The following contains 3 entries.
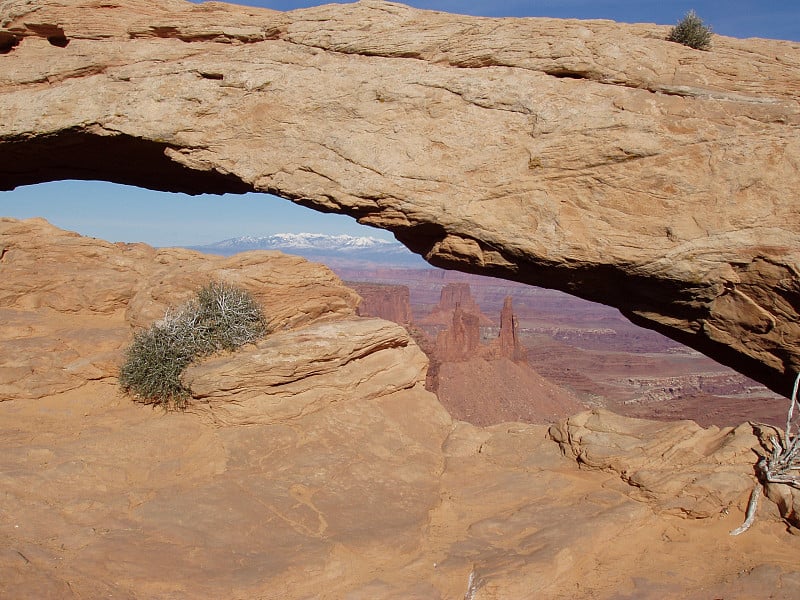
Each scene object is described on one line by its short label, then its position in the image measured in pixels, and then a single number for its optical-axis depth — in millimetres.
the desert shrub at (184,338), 8867
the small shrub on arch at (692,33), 9859
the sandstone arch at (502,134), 9086
